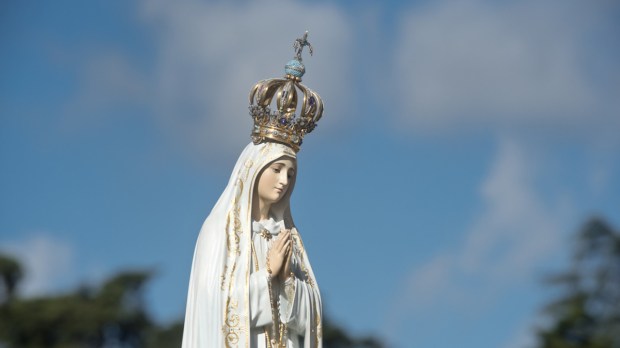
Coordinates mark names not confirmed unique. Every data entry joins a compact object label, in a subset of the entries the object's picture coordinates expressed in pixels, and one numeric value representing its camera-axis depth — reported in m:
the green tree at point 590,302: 43.78
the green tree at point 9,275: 47.16
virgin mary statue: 15.53
